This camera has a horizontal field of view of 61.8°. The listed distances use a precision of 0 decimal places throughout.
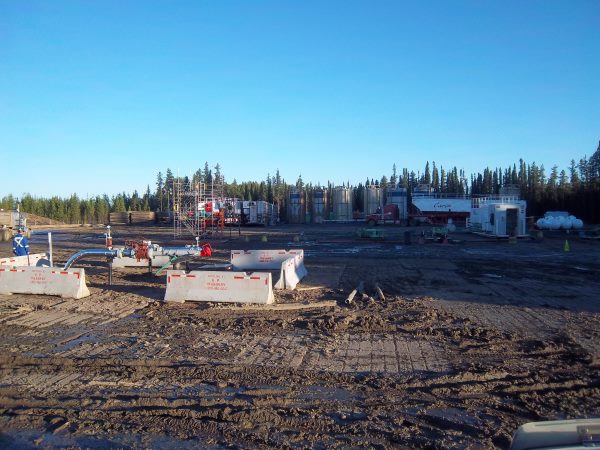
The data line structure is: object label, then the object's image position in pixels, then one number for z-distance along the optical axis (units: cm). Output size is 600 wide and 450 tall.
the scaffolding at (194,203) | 3572
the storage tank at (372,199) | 7875
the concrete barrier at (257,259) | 1858
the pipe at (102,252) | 1605
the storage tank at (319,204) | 8131
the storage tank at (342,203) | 7844
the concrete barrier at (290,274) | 1475
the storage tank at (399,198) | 7300
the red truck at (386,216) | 6544
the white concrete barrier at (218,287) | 1240
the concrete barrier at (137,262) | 1786
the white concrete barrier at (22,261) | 1536
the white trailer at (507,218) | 3842
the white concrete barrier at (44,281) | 1345
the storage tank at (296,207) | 8225
